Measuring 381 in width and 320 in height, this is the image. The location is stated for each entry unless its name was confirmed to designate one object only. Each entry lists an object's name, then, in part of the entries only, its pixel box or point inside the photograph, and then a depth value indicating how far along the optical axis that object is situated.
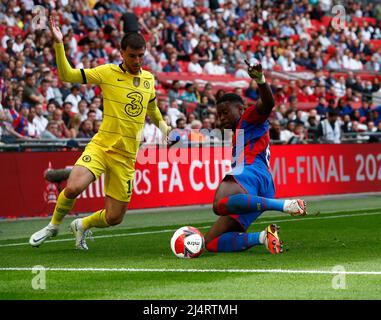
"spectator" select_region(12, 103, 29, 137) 20.02
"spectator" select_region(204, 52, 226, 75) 29.33
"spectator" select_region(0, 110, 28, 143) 18.91
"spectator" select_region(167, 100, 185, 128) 23.50
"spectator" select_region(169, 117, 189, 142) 21.56
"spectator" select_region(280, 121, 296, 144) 24.70
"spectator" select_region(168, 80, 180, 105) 25.66
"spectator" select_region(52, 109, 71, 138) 20.47
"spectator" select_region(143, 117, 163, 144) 21.86
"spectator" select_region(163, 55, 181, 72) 27.80
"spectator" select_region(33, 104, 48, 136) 20.55
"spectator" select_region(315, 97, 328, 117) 28.31
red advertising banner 18.42
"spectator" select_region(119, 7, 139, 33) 26.65
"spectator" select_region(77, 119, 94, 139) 20.84
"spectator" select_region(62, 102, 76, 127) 21.19
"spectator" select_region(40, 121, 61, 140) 20.17
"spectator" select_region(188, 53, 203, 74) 28.67
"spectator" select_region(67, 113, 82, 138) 20.89
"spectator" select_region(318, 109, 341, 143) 25.06
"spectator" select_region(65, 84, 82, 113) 22.41
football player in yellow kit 12.03
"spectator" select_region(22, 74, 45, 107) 21.23
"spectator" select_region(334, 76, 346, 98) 31.68
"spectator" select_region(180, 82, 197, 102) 25.64
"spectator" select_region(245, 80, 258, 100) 27.52
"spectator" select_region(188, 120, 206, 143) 21.84
